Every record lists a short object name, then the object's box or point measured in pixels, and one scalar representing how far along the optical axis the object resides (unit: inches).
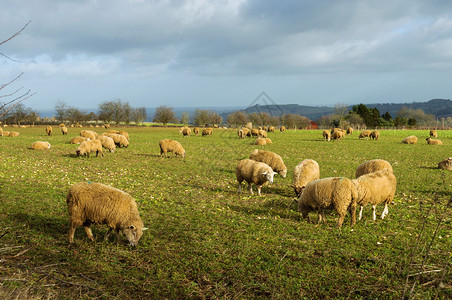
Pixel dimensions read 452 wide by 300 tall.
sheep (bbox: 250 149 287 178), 625.9
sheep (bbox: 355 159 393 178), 492.1
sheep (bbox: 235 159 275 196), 484.7
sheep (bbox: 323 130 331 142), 1736.0
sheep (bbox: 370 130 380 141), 1847.9
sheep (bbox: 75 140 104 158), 868.0
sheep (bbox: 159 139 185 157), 933.2
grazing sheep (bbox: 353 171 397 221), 357.1
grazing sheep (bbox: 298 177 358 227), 340.5
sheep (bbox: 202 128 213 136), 2119.3
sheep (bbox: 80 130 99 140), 1317.7
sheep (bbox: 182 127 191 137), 2081.7
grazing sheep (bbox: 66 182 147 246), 293.1
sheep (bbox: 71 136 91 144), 1255.5
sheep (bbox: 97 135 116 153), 1003.9
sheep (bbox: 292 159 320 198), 475.9
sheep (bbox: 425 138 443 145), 1469.7
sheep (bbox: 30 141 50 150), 1031.7
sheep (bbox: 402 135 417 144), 1531.7
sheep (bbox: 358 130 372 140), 1977.1
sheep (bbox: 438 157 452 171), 718.1
